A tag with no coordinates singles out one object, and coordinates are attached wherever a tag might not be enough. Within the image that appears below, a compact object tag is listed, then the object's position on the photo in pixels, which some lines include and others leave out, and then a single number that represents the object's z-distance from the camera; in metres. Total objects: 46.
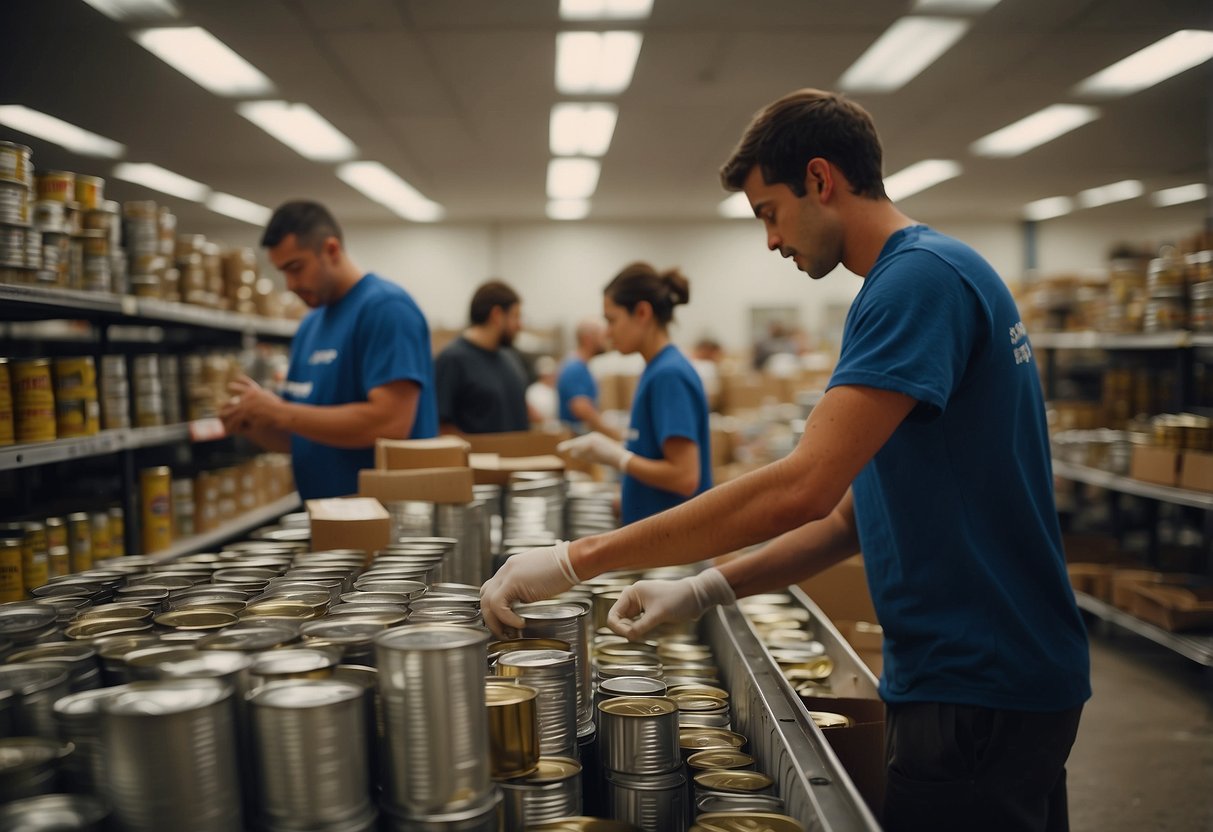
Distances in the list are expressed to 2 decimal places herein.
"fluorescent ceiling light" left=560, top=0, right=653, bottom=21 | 4.77
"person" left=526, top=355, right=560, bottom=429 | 7.76
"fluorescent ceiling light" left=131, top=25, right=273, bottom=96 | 5.14
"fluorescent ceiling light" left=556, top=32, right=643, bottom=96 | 5.33
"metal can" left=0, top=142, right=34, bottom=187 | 2.39
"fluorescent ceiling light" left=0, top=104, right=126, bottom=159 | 6.67
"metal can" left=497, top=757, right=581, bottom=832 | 0.99
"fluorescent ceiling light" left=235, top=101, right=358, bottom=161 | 6.59
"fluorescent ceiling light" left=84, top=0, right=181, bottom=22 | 4.65
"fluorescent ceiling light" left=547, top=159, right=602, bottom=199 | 8.84
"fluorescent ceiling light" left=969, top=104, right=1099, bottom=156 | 7.05
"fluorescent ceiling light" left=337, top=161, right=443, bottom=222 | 8.80
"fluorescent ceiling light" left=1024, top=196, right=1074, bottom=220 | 11.35
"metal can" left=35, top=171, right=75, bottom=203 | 2.69
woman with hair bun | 2.81
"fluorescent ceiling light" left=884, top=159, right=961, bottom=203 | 8.97
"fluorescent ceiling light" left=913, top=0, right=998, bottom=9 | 4.79
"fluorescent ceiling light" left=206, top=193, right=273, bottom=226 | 10.16
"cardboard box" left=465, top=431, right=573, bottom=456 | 3.61
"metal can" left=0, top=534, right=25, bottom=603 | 2.52
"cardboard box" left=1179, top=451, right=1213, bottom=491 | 4.45
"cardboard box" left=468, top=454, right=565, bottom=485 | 2.60
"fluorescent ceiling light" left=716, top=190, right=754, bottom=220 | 10.91
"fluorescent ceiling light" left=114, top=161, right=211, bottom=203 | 8.36
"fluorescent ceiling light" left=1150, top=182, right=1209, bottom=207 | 10.64
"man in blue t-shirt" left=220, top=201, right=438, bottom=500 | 2.75
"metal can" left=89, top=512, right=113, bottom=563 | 3.05
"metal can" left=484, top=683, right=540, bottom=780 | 0.99
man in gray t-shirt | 4.27
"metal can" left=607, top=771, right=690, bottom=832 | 1.07
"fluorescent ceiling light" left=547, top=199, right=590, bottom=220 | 11.10
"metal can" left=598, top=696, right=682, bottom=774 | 1.09
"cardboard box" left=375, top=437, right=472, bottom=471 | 2.15
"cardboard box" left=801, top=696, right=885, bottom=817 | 1.51
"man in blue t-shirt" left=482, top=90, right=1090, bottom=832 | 1.25
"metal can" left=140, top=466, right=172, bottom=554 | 3.42
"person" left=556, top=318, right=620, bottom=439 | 5.79
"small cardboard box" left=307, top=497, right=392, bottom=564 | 1.72
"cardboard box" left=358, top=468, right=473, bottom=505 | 1.98
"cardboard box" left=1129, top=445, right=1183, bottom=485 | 4.72
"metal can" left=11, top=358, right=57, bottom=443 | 2.50
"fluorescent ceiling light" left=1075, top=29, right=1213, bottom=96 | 5.52
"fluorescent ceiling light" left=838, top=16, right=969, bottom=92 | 5.14
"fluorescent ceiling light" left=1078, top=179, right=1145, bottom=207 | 10.37
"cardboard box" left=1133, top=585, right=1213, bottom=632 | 4.54
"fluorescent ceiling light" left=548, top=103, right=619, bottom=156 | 6.86
